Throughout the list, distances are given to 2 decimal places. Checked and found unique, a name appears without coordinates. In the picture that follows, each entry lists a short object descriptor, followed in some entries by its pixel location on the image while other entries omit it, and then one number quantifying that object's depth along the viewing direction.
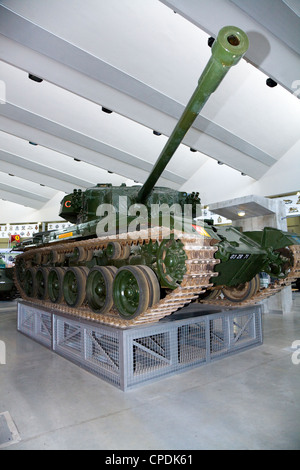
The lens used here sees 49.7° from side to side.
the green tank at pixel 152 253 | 4.70
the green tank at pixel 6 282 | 13.30
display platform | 4.42
